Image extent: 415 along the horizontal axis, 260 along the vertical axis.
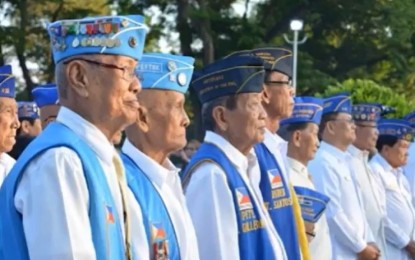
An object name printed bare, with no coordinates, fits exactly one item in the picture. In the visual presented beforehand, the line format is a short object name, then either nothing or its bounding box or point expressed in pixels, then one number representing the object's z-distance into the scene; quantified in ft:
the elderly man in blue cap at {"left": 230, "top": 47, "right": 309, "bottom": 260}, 18.86
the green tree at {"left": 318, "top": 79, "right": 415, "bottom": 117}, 46.50
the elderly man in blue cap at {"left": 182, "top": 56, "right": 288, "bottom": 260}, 16.52
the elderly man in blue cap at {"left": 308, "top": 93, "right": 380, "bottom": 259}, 27.02
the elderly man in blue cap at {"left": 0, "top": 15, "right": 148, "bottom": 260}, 10.78
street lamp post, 79.24
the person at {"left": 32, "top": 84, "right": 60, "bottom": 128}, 21.95
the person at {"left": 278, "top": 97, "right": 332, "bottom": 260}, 22.10
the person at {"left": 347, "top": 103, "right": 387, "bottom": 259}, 30.01
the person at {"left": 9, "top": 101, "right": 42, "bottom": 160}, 24.16
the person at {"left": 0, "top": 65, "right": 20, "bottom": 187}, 18.83
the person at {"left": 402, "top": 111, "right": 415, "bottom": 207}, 37.40
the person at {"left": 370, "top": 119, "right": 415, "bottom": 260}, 31.76
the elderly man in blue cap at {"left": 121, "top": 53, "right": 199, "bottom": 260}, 14.12
